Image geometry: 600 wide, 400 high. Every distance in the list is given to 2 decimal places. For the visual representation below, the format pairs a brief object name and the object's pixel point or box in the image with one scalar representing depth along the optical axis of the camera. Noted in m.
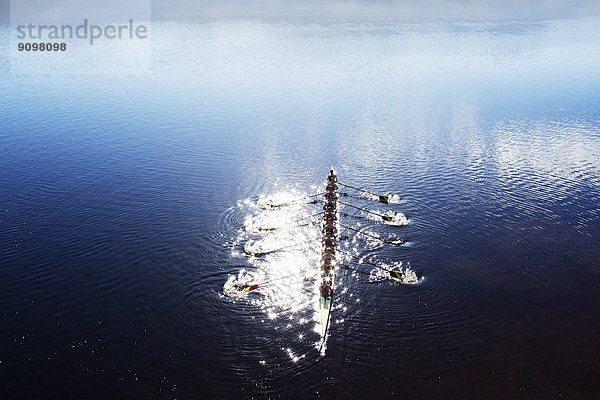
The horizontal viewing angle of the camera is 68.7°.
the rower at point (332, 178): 45.91
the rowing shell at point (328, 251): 31.63
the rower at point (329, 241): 36.87
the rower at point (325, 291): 31.98
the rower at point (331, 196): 43.86
